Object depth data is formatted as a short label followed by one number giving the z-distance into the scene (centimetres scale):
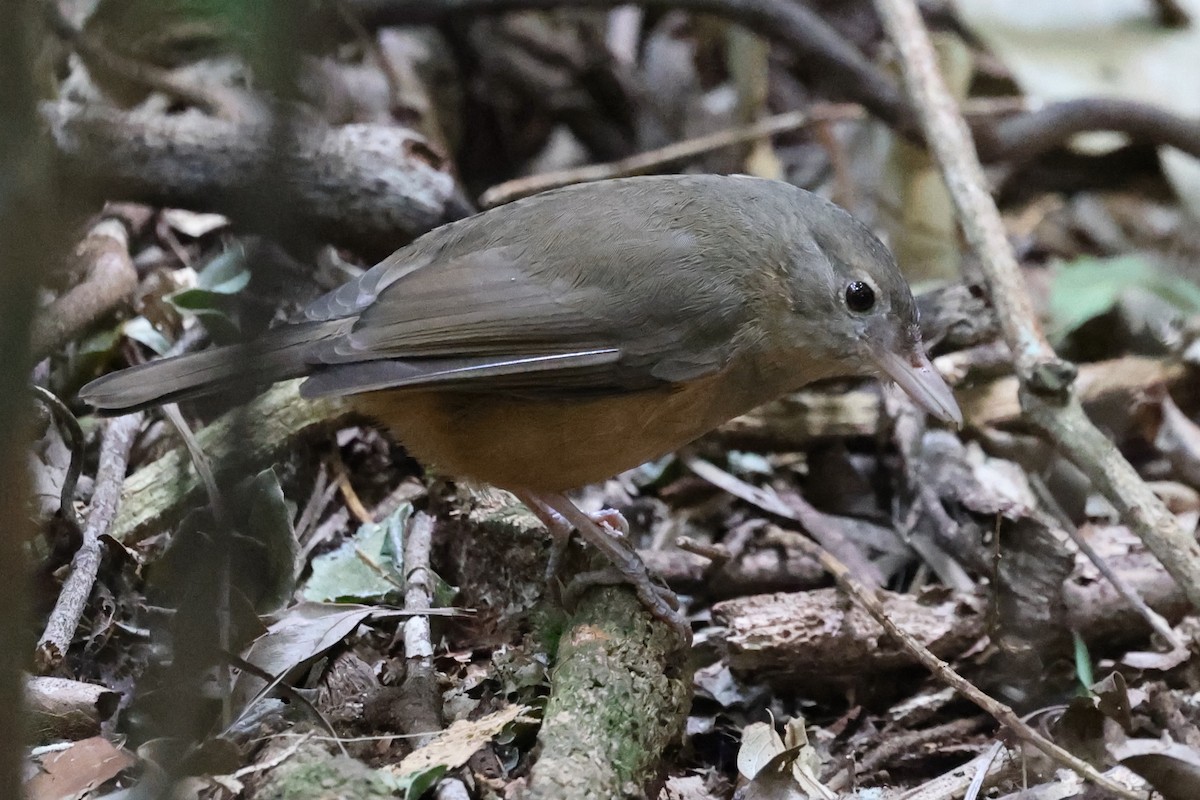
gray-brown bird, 550
